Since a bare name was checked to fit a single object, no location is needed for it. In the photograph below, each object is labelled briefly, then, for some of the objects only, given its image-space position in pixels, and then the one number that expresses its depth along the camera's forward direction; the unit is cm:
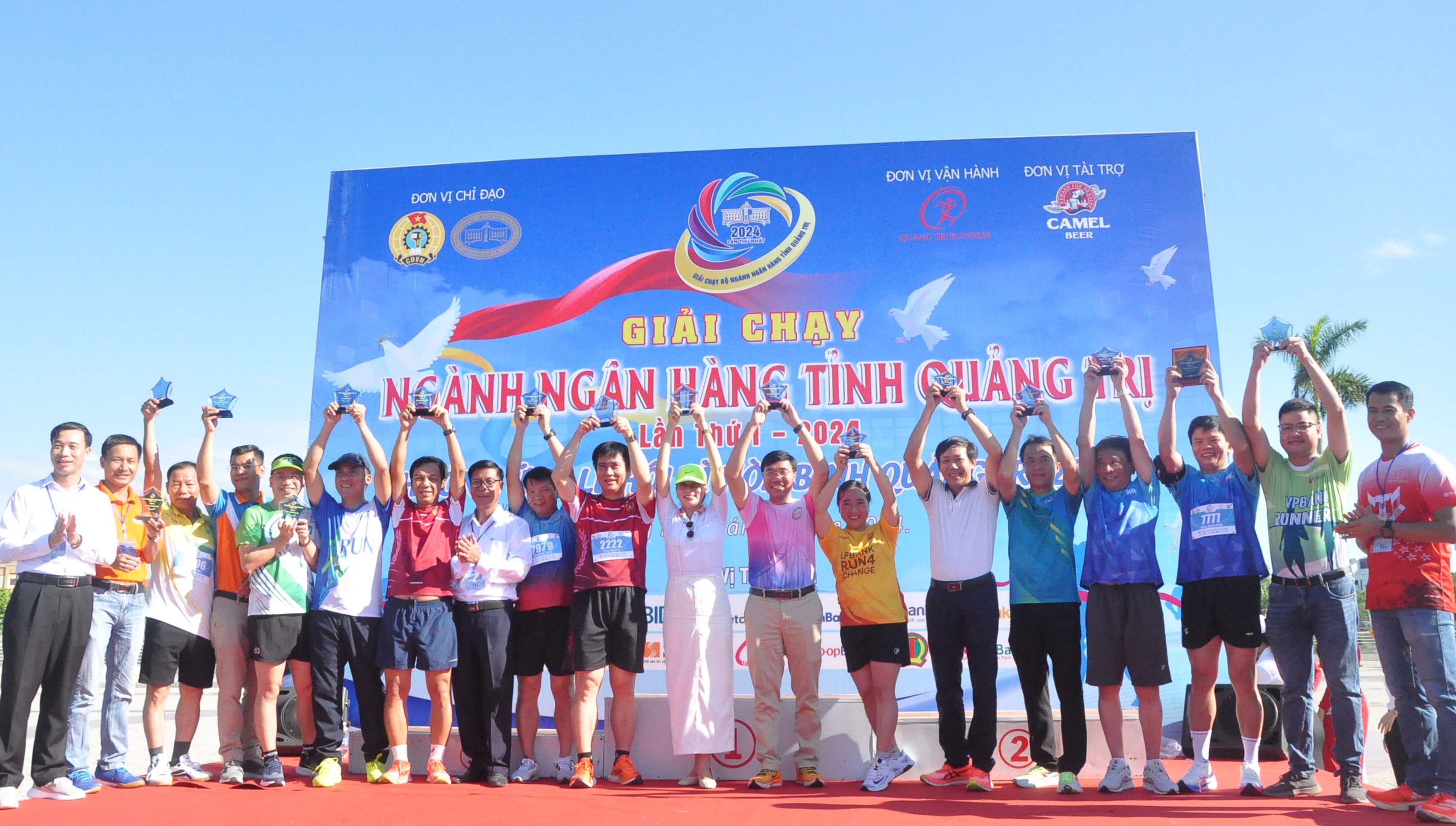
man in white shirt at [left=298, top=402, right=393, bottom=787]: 393
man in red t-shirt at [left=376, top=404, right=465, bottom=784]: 394
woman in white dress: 389
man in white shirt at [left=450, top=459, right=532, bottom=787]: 398
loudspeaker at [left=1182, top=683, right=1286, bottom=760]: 465
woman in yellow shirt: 384
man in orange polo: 370
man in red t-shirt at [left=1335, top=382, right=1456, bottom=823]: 316
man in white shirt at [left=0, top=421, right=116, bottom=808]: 355
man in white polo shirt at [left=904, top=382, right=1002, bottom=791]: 379
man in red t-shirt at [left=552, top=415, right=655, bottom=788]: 393
